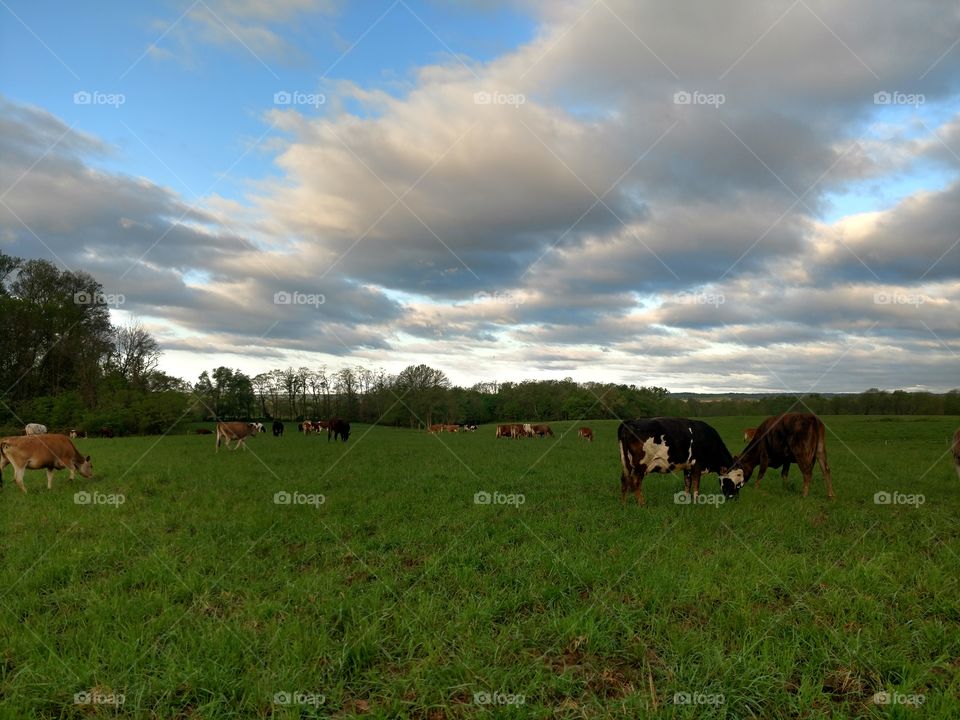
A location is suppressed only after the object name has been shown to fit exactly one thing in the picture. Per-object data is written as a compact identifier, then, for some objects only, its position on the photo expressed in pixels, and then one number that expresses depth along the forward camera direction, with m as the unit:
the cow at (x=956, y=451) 13.59
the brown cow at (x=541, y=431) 45.55
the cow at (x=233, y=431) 27.91
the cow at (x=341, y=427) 35.47
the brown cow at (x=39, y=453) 12.50
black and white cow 11.57
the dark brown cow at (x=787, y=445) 13.03
